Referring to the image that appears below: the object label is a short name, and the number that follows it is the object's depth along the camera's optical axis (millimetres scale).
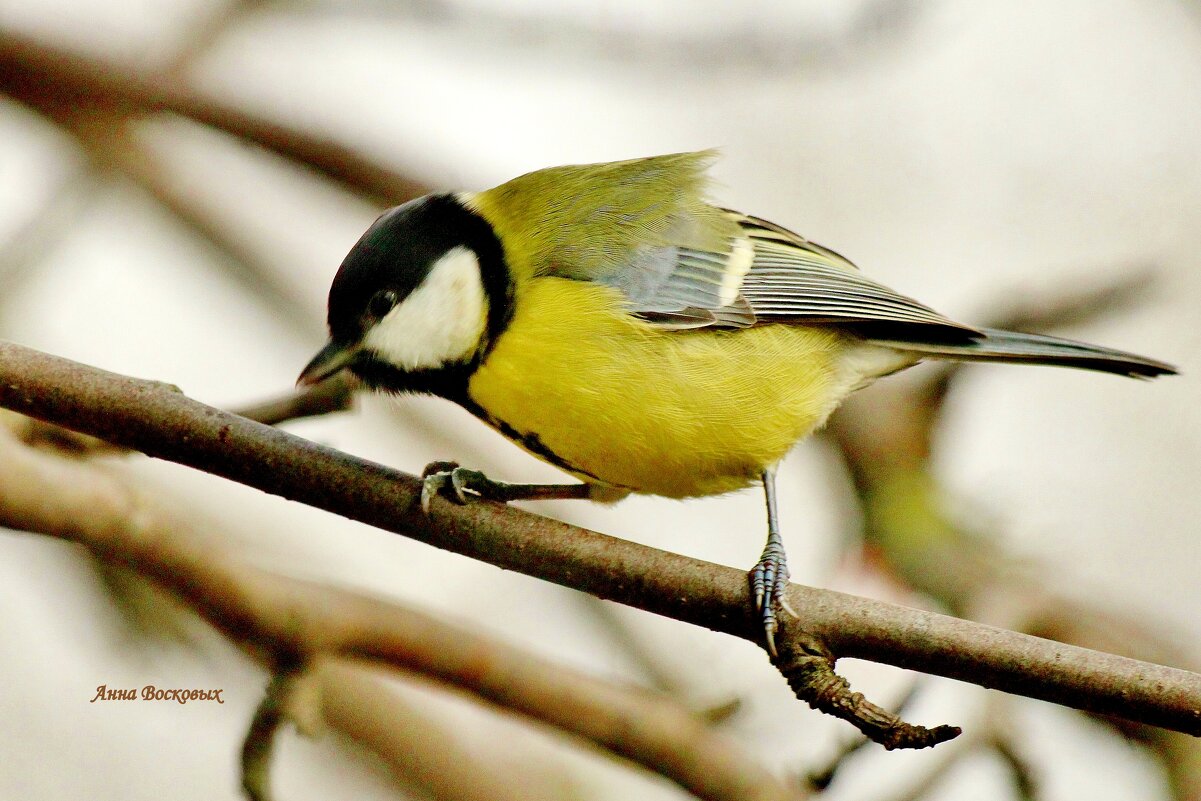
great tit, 3122
